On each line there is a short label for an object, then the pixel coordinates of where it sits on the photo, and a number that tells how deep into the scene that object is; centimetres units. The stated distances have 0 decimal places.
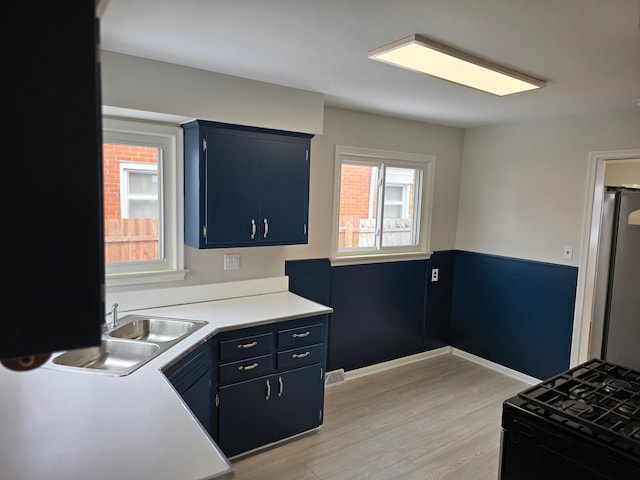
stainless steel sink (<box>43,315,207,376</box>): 200
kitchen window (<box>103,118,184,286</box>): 265
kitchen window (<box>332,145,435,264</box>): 380
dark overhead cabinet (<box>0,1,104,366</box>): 52
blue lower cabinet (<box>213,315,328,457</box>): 248
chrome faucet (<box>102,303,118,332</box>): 239
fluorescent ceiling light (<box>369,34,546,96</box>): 199
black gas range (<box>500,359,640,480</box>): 134
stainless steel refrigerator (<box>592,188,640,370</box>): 302
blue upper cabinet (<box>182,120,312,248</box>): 266
